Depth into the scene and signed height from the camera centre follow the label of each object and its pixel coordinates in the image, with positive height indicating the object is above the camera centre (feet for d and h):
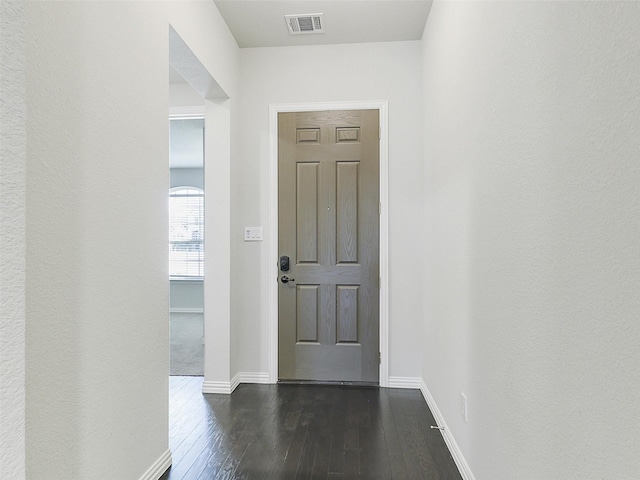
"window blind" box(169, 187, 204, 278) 22.72 +0.47
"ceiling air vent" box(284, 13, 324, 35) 8.99 +5.10
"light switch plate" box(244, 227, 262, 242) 10.36 +0.16
